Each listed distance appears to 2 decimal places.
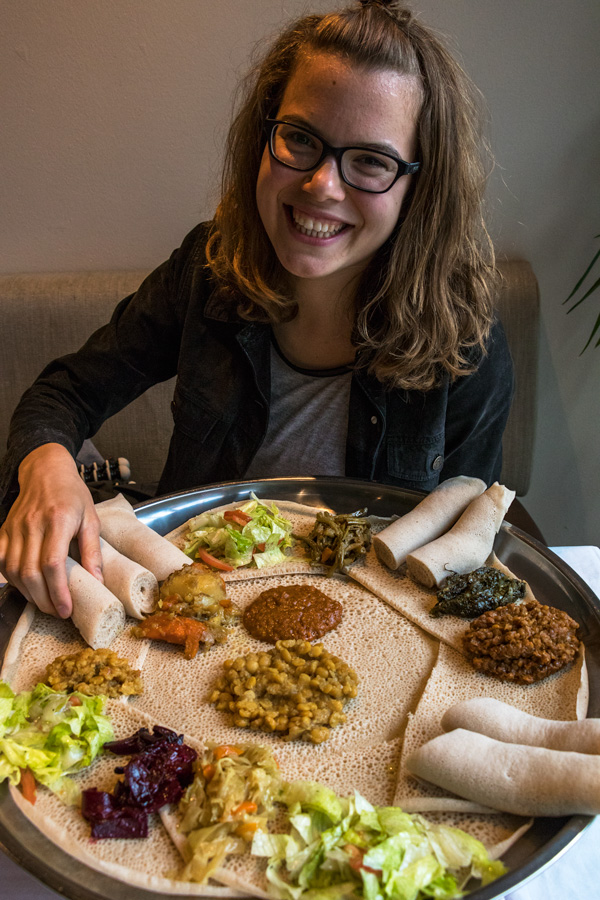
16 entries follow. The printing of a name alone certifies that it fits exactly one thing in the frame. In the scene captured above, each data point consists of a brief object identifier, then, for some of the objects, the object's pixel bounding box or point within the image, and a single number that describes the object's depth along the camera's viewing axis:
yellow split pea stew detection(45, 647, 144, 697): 0.61
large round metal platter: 0.49
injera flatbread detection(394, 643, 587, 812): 0.59
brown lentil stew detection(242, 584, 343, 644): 0.67
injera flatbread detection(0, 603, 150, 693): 0.63
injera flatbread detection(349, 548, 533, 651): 0.67
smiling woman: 0.72
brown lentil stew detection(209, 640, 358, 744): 0.59
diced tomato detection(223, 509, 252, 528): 0.78
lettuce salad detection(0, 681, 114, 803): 0.55
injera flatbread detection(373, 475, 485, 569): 0.74
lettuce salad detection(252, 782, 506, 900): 0.48
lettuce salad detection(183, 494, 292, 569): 0.75
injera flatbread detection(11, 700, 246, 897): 0.49
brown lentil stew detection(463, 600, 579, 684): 0.62
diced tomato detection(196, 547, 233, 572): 0.74
